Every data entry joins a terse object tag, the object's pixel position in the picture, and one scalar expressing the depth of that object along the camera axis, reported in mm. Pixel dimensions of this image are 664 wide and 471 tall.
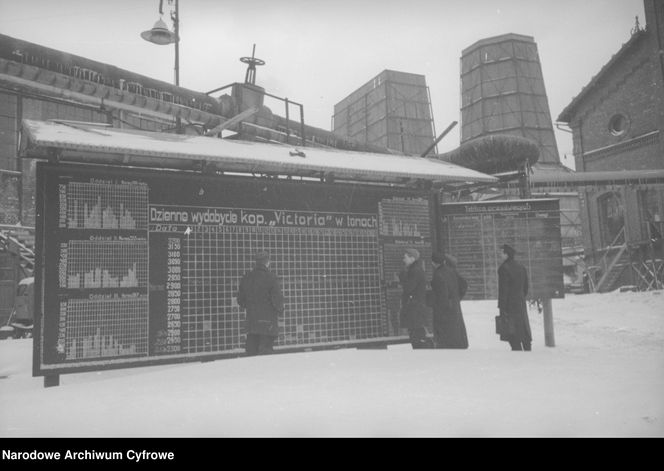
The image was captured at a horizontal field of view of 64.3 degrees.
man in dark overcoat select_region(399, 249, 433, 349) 8500
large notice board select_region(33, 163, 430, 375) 6691
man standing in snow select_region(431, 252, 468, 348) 8594
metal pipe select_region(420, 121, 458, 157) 10150
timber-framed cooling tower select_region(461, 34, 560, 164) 38281
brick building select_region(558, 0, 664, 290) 21109
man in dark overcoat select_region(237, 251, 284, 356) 7387
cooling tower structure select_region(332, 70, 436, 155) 39844
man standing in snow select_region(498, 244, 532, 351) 8531
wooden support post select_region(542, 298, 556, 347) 9664
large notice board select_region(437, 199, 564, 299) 9859
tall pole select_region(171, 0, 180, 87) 18781
